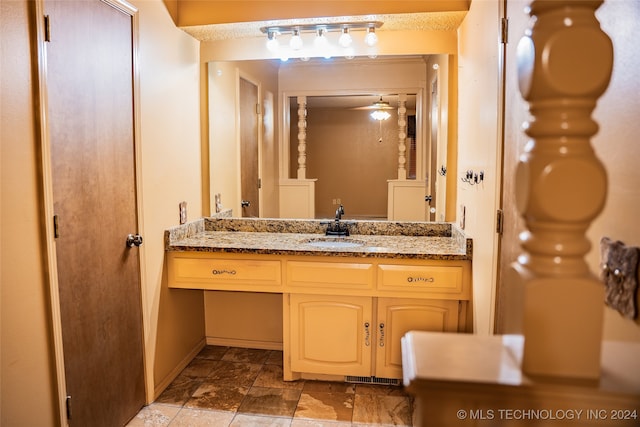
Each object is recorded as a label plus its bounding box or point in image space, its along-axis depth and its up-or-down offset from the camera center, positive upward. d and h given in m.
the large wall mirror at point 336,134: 2.75 +0.28
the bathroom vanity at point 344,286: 2.27 -0.59
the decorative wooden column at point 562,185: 0.48 -0.01
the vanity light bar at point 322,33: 2.53 +0.86
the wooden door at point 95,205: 1.62 -0.11
